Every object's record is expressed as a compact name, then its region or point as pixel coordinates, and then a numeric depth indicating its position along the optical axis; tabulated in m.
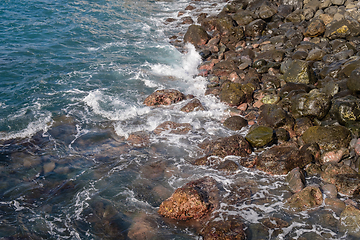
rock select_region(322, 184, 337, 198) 6.95
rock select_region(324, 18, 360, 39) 13.27
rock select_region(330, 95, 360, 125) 8.68
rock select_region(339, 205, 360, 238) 5.89
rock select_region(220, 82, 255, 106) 11.48
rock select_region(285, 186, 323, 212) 6.61
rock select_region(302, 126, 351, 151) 8.29
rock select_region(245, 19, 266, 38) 17.02
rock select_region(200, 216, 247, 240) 5.75
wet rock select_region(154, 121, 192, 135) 10.21
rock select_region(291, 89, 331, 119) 9.34
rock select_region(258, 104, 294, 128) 9.51
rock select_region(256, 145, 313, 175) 7.92
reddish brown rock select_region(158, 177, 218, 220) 6.42
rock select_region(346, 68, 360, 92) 9.24
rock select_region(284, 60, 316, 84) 11.16
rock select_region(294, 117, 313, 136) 9.32
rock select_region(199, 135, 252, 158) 8.65
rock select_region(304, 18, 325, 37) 14.20
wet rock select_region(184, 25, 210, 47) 17.97
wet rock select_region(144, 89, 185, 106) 11.96
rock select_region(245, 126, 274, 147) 8.85
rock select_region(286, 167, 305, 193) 7.22
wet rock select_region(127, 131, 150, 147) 9.54
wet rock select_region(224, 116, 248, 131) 10.16
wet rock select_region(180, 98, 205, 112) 11.38
